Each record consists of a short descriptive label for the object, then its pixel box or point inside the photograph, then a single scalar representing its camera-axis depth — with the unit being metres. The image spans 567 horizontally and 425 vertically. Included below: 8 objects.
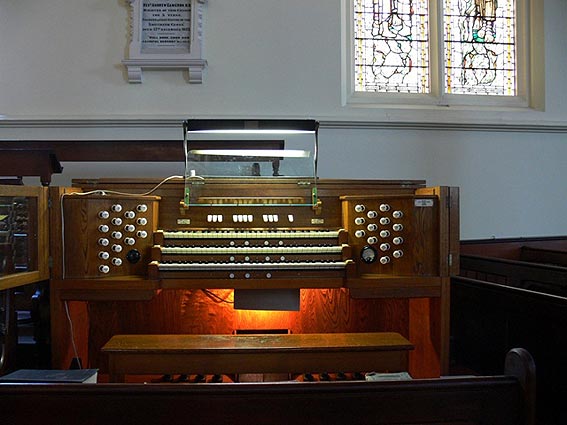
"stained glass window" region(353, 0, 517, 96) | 4.46
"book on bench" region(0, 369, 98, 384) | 1.66
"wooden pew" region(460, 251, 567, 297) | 2.65
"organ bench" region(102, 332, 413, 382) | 2.07
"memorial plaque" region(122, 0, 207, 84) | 4.01
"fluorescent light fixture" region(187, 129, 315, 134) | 2.53
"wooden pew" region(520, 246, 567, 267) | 3.54
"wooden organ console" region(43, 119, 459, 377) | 2.23
